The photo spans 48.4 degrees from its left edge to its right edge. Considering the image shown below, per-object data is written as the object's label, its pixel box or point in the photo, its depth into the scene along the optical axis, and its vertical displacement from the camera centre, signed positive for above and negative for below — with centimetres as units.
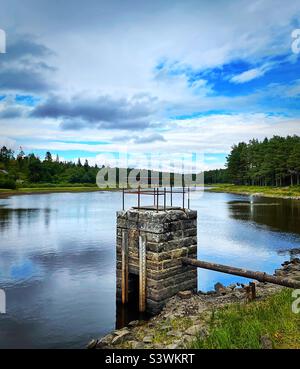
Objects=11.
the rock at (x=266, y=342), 836 -412
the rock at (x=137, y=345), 1026 -513
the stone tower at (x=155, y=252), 1354 -303
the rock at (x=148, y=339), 1068 -513
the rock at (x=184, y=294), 1400 -481
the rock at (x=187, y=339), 967 -467
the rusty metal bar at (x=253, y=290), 1353 -449
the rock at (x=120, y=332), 1154 -529
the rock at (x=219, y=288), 1593 -533
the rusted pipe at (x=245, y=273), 1211 -365
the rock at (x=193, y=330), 1034 -471
